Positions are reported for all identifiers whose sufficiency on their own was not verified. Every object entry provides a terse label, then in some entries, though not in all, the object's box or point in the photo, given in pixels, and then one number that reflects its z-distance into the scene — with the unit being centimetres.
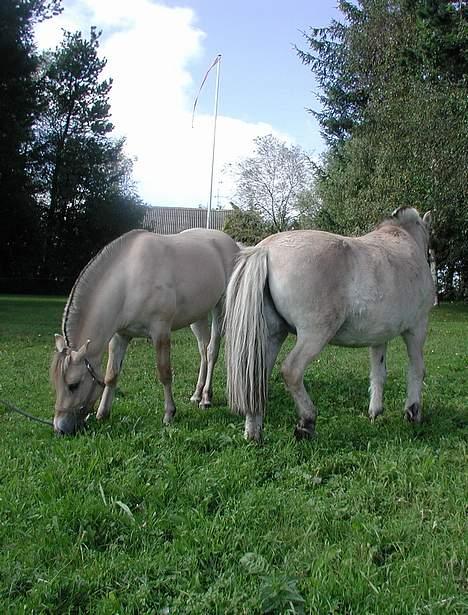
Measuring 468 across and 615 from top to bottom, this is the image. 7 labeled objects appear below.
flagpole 3041
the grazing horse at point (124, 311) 500
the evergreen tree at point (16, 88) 2102
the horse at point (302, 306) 445
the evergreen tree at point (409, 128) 1959
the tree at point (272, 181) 3866
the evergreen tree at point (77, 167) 3588
